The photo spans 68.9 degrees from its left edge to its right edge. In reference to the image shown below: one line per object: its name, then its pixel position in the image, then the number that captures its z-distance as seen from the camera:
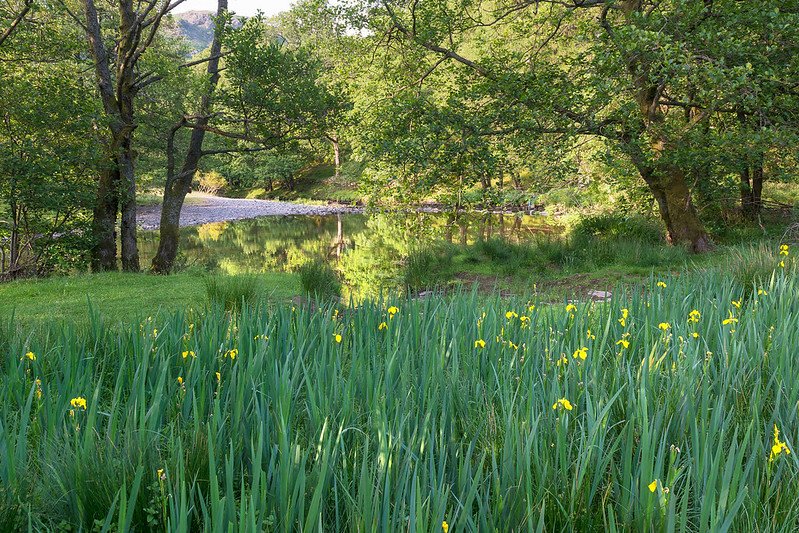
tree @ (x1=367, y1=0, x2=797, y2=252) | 6.99
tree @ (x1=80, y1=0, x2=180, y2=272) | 10.69
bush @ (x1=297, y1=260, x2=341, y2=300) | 8.12
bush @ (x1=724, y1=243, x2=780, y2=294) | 4.84
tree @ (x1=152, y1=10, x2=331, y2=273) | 9.84
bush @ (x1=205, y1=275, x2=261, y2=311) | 5.89
